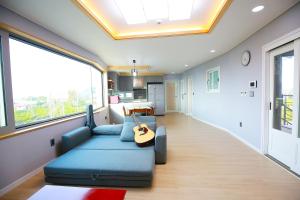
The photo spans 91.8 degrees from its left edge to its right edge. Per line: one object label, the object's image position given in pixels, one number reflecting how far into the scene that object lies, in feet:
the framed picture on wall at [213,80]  16.89
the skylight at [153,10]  7.31
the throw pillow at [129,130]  9.41
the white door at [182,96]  28.56
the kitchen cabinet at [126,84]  27.22
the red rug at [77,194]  4.11
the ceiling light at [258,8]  6.93
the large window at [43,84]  7.43
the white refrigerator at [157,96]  27.66
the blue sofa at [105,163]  6.10
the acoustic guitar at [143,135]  8.38
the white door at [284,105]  7.19
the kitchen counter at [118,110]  18.64
